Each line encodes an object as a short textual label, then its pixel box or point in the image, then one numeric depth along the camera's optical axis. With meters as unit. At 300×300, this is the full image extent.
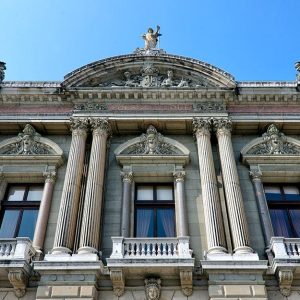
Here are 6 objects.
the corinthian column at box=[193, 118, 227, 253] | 13.46
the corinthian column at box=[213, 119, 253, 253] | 13.43
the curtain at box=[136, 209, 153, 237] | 14.68
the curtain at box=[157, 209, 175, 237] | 14.73
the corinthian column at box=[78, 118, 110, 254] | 13.30
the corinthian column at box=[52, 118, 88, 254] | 13.38
